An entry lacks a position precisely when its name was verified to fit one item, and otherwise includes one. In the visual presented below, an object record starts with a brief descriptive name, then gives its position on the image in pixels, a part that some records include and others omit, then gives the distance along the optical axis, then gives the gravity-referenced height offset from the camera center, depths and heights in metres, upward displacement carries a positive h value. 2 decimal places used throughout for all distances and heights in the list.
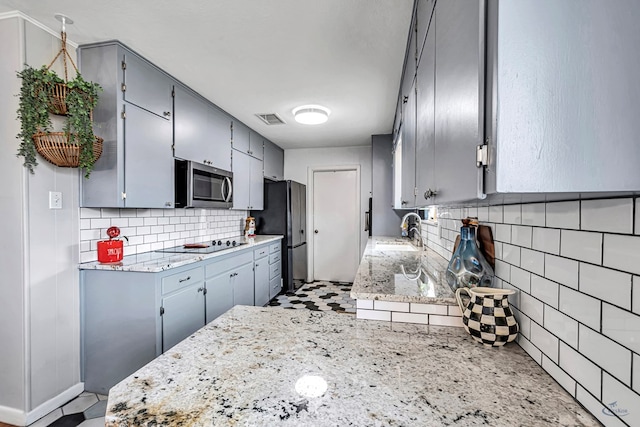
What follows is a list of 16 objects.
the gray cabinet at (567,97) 0.47 +0.18
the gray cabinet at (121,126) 2.01 +0.59
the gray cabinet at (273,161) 4.49 +0.79
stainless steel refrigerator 4.34 -0.12
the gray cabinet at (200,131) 2.59 +0.78
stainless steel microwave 2.57 +0.24
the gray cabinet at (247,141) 3.60 +0.91
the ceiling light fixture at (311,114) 3.12 +1.02
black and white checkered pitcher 0.88 -0.32
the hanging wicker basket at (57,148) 1.70 +0.36
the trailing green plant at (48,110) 1.62 +0.56
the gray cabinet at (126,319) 1.95 -0.72
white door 5.05 -0.23
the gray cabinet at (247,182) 3.61 +0.38
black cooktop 2.67 -0.35
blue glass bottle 1.10 -0.20
